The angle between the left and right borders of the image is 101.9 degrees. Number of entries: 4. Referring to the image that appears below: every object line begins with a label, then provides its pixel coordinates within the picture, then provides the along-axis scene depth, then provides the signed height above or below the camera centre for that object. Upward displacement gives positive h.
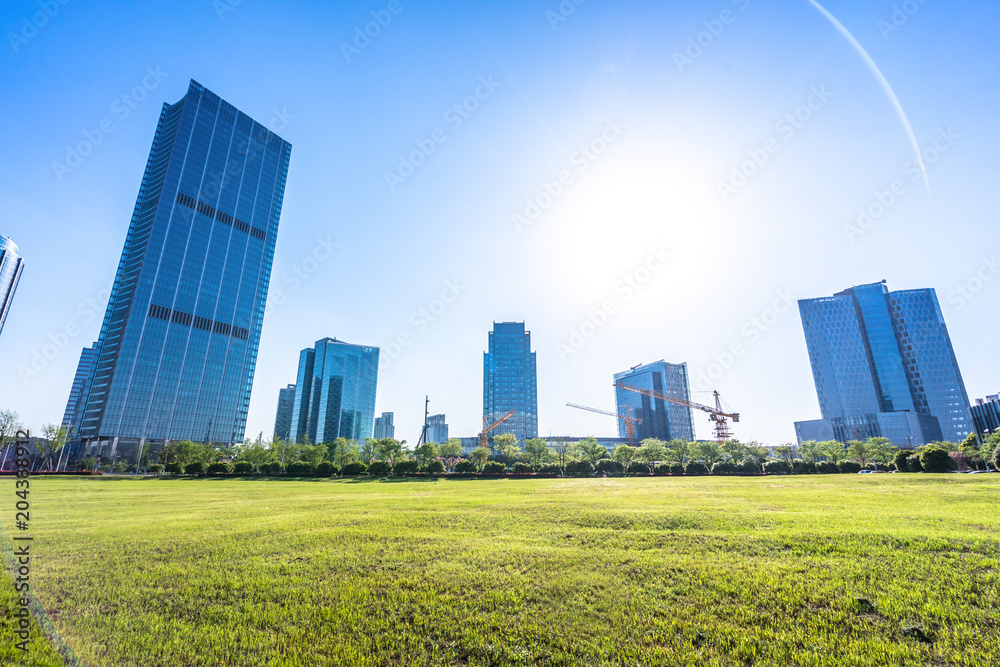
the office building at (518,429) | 197.94 +9.16
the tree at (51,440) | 55.38 +1.33
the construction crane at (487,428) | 146.38 +8.86
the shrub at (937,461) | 34.25 -1.10
